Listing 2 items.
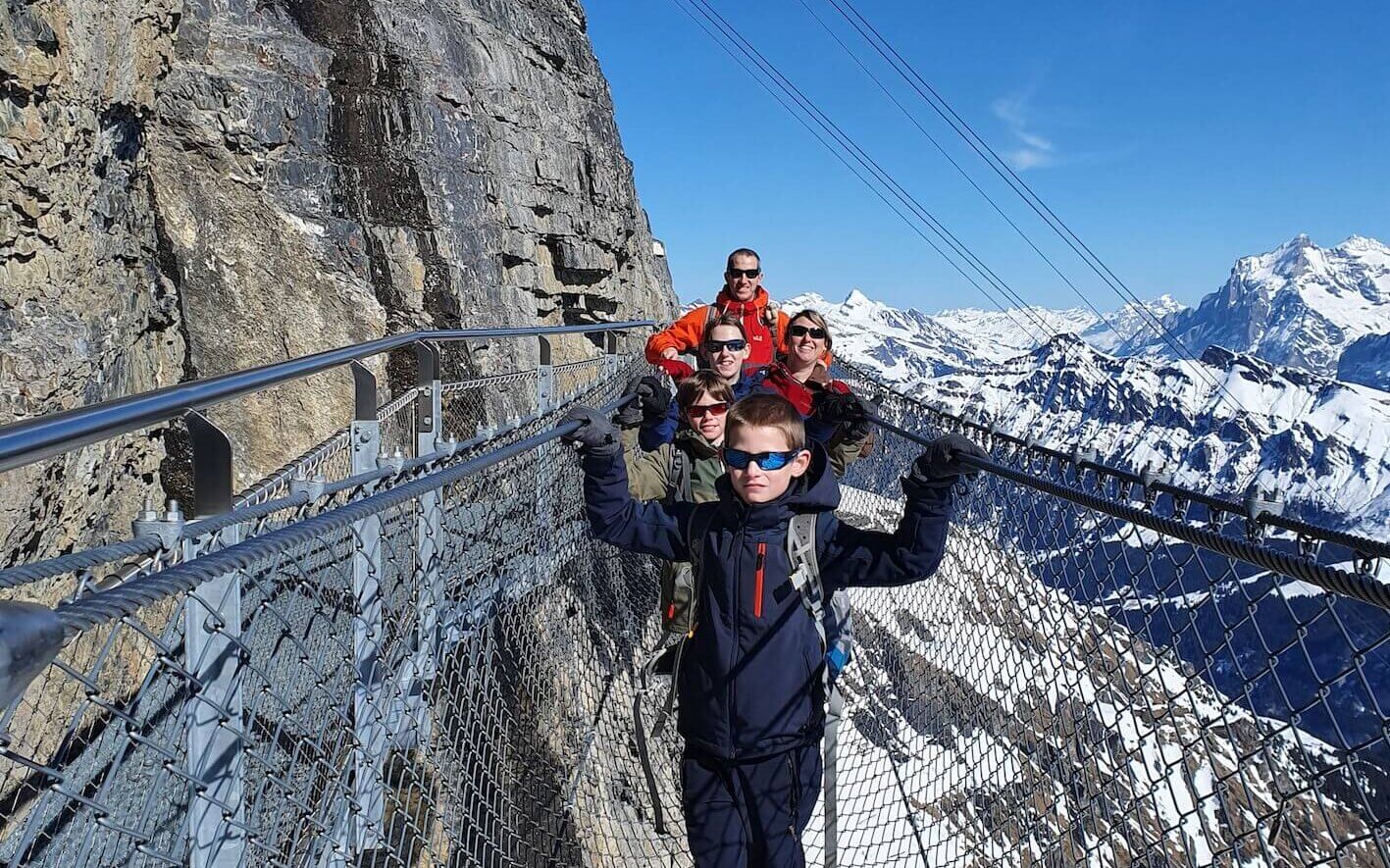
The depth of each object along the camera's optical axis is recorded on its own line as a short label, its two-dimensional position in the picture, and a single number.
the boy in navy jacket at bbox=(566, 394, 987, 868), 2.50
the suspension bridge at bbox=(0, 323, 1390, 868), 1.57
